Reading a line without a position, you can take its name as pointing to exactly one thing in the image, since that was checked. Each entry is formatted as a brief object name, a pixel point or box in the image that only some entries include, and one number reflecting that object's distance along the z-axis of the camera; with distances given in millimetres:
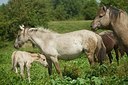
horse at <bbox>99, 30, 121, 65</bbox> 15452
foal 13445
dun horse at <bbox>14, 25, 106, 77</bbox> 11570
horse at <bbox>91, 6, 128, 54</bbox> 8910
